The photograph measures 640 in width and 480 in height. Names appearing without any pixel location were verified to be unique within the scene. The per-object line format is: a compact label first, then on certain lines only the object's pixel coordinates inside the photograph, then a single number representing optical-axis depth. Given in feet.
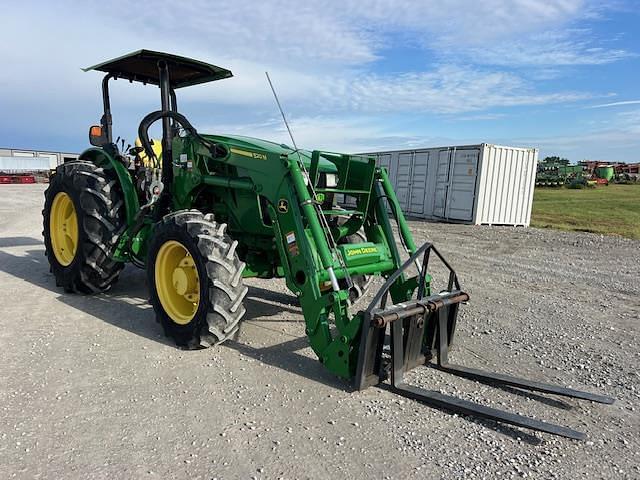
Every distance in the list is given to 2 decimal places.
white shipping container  51.96
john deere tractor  12.46
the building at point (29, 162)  150.43
